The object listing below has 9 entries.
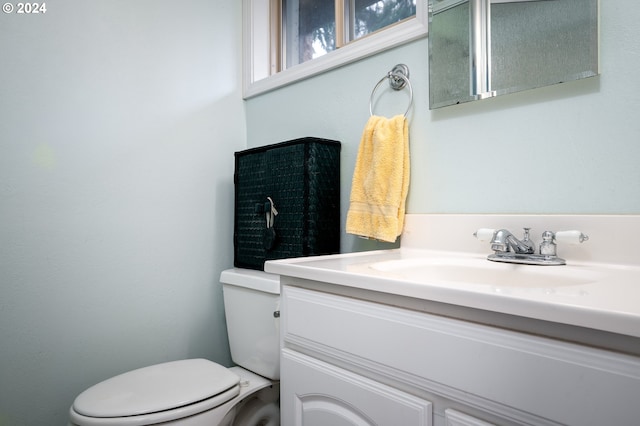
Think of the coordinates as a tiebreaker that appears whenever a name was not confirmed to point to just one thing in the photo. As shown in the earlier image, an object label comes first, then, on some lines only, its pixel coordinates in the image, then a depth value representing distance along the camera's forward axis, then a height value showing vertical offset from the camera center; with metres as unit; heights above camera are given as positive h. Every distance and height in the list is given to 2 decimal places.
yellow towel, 1.12 +0.09
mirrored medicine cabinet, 0.86 +0.41
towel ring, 1.17 +0.42
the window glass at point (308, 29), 1.67 +0.84
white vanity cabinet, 0.45 -0.23
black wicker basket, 1.25 +0.05
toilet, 0.96 -0.47
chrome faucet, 0.82 -0.07
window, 1.30 +0.76
